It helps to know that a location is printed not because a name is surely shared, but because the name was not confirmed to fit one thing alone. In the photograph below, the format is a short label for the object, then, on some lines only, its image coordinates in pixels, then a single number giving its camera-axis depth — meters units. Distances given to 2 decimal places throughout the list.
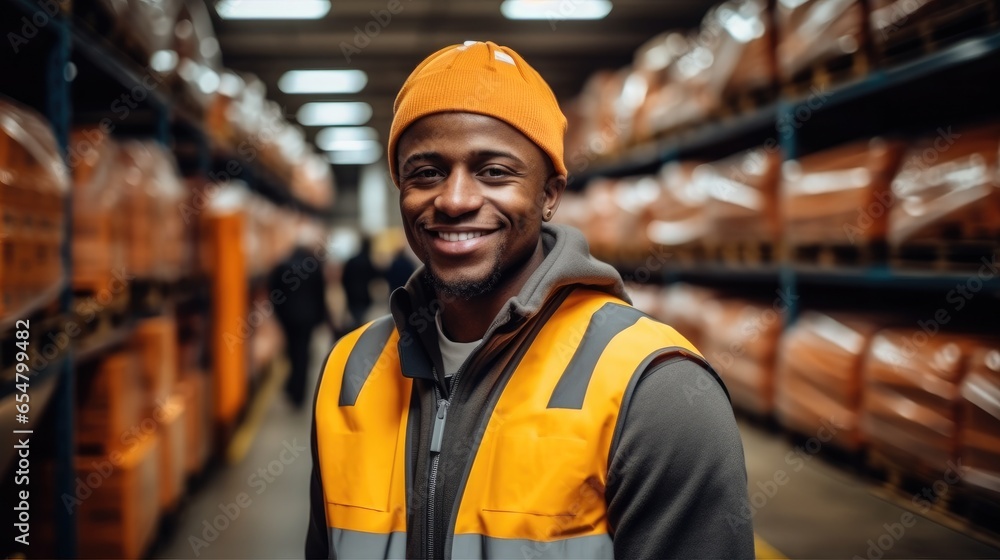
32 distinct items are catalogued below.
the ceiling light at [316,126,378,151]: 21.28
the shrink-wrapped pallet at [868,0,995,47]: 3.52
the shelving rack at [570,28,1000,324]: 3.84
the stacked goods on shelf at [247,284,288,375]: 8.59
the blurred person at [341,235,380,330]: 9.51
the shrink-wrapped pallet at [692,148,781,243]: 5.56
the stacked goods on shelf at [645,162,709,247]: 6.51
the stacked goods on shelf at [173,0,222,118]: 5.20
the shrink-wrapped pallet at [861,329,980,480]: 3.53
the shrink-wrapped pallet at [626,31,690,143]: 7.70
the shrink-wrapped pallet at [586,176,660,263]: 7.63
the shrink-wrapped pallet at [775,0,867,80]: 4.37
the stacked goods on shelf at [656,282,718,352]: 6.67
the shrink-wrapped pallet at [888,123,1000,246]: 3.40
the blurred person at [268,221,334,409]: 8.19
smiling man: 1.44
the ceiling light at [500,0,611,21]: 10.30
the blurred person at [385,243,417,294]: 8.14
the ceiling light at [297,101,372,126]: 17.59
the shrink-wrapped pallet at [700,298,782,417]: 5.61
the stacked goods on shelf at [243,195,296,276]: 7.65
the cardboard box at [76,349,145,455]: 3.61
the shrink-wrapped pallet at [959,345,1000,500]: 3.21
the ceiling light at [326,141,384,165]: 25.33
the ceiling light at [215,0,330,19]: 10.02
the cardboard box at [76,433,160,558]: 3.51
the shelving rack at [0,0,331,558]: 2.80
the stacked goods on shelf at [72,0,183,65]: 3.43
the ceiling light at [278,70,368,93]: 14.45
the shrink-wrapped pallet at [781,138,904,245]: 4.27
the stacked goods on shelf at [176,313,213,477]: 5.18
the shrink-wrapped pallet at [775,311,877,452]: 4.40
